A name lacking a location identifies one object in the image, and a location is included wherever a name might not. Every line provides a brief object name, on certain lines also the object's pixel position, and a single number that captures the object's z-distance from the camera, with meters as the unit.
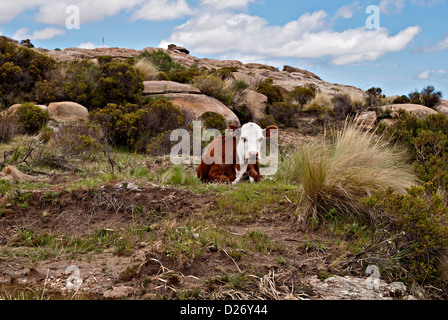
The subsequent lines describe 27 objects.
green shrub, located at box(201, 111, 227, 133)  13.04
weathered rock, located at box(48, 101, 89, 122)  12.65
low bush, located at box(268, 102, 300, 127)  17.72
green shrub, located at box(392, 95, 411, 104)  24.44
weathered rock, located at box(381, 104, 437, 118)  17.62
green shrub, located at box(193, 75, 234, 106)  16.73
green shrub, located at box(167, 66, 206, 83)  19.45
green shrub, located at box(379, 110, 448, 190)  6.70
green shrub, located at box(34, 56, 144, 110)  13.96
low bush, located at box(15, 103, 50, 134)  11.45
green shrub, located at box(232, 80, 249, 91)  19.57
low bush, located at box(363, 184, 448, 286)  4.04
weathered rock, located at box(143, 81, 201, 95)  15.48
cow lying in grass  7.19
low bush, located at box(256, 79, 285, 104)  19.97
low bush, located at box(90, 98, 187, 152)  11.57
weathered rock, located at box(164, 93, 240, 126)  14.59
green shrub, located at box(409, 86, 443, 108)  22.92
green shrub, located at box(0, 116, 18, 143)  10.26
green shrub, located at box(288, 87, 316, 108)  22.48
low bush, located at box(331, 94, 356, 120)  20.30
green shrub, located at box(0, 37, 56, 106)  14.71
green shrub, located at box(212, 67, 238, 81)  21.91
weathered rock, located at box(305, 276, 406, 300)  3.47
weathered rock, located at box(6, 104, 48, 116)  12.18
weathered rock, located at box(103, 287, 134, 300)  3.34
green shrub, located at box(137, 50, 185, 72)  23.67
